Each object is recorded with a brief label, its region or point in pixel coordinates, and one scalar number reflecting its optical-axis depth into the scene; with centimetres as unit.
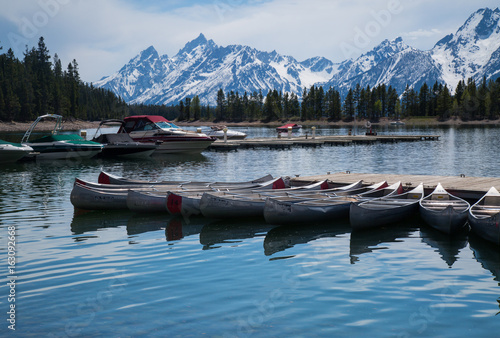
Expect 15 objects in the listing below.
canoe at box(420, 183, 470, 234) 1578
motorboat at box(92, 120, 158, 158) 4872
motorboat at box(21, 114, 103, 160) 4572
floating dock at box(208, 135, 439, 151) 6163
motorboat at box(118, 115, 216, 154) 5100
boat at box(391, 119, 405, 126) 18462
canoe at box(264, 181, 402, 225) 1717
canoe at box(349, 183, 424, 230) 1634
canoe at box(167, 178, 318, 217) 1897
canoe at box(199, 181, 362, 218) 1814
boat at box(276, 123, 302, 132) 16240
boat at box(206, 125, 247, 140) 7571
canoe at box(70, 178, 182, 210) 2083
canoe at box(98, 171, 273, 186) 2302
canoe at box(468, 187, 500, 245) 1400
